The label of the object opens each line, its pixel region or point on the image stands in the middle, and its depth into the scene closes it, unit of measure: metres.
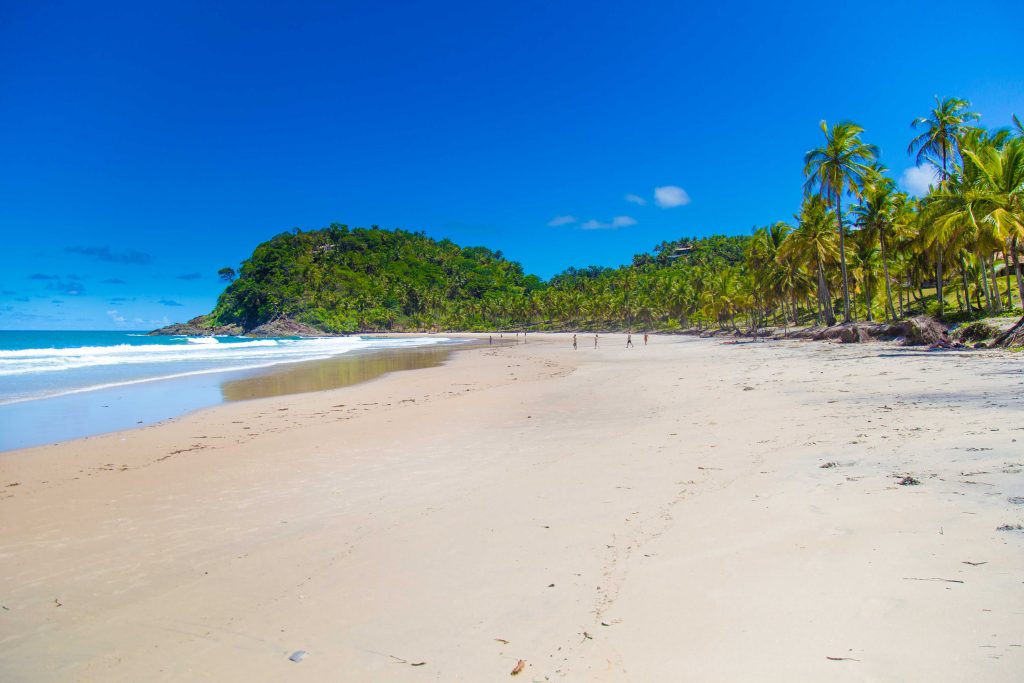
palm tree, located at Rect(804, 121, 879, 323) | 33.53
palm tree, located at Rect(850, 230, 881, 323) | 35.50
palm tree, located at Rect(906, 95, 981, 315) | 30.62
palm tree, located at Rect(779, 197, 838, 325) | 40.03
